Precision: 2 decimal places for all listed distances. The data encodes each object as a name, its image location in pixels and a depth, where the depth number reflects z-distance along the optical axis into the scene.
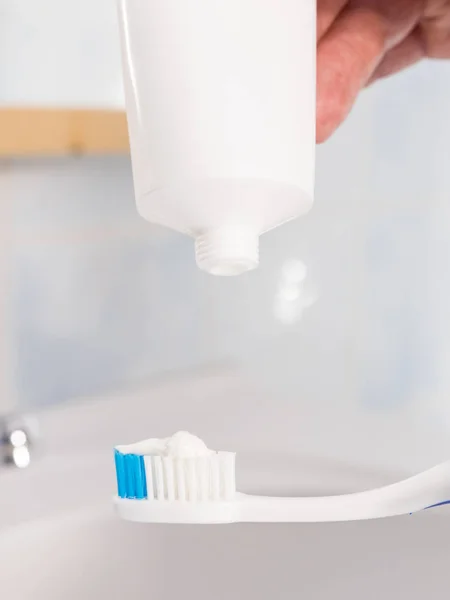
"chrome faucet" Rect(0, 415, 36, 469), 0.48
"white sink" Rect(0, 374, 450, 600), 0.40
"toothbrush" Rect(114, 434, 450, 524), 0.31
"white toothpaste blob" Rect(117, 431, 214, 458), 0.32
